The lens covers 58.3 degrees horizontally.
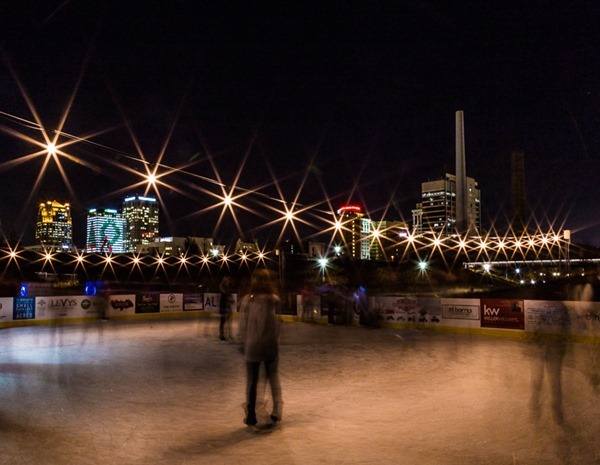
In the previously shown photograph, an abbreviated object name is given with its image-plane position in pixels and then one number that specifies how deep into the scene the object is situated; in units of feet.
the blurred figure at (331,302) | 76.64
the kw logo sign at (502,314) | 62.49
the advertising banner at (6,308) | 75.10
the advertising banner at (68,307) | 80.23
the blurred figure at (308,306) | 82.69
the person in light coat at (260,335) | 23.53
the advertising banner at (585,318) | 56.90
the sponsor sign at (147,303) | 90.68
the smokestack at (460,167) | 293.23
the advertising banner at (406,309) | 70.68
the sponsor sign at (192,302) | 95.20
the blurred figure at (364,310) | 73.77
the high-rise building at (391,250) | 366.61
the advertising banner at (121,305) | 87.92
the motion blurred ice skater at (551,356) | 28.58
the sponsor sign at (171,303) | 92.89
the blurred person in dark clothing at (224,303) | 58.03
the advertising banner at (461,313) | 66.59
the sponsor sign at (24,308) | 76.95
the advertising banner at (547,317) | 58.59
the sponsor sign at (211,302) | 96.68
